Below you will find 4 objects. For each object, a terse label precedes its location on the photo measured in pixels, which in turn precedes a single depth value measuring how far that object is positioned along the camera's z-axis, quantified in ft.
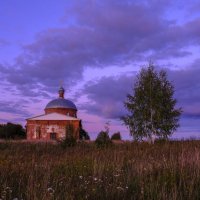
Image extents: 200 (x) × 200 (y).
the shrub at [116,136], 111.34
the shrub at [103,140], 50.33
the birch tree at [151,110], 68.20
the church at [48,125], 122.47
